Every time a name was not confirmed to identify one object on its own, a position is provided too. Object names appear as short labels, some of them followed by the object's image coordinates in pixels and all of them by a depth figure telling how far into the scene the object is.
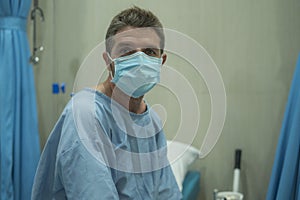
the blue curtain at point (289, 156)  2.35
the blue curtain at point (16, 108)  2.63
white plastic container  2.51
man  1.79
